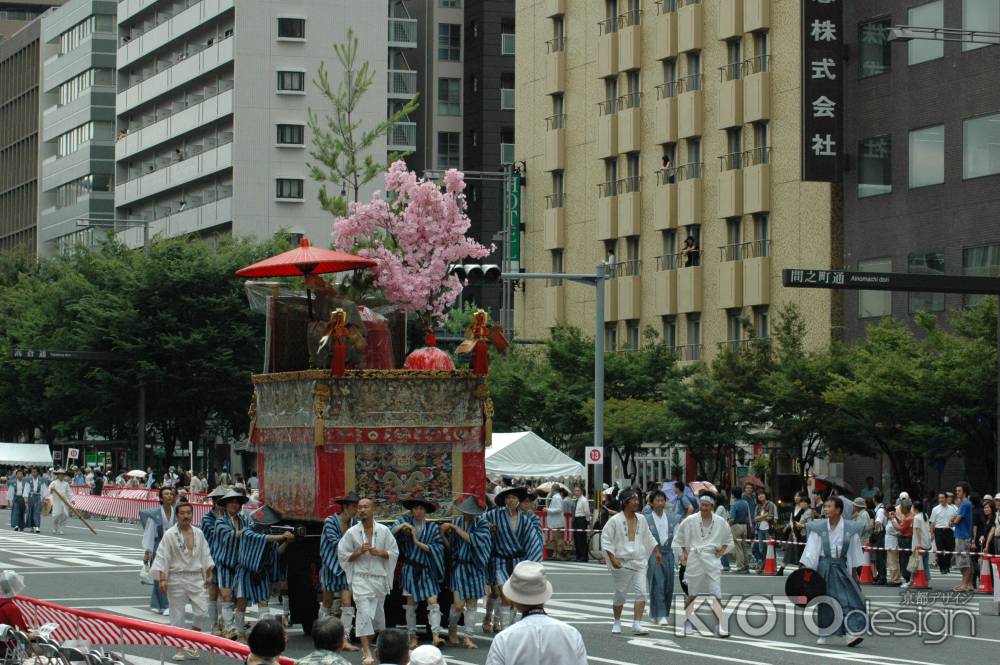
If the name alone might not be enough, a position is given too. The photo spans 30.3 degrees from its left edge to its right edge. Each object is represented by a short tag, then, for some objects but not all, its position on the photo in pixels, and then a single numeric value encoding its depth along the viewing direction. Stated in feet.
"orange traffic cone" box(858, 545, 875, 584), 112.28
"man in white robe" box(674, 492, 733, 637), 73.82
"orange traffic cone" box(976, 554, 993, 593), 97.14
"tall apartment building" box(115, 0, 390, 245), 284.61
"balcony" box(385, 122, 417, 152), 284.41
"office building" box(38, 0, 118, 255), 336.90
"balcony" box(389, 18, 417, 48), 289.74
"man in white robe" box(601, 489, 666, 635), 73.26
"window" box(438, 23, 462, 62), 294.46
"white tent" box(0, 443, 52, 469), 253.65
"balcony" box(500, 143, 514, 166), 279.69
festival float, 70.90
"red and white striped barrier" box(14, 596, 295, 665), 41.47
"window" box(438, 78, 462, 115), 292.40
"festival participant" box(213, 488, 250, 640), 69.77
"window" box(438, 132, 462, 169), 291.38
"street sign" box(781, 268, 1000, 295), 117.08
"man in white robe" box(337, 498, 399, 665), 63.21
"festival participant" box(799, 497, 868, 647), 70.69
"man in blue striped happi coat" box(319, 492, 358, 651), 65.46
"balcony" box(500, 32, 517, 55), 282.97
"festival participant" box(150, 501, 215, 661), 67.21
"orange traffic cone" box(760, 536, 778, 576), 115.75
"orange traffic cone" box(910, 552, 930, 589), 103.81
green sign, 222.48
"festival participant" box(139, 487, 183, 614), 78.84
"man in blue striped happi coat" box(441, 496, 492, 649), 69.10
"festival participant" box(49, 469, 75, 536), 155.33
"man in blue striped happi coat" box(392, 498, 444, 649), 67.82
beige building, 180.04
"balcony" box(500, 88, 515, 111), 282.15
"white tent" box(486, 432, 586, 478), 139.23
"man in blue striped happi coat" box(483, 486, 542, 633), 70.13
